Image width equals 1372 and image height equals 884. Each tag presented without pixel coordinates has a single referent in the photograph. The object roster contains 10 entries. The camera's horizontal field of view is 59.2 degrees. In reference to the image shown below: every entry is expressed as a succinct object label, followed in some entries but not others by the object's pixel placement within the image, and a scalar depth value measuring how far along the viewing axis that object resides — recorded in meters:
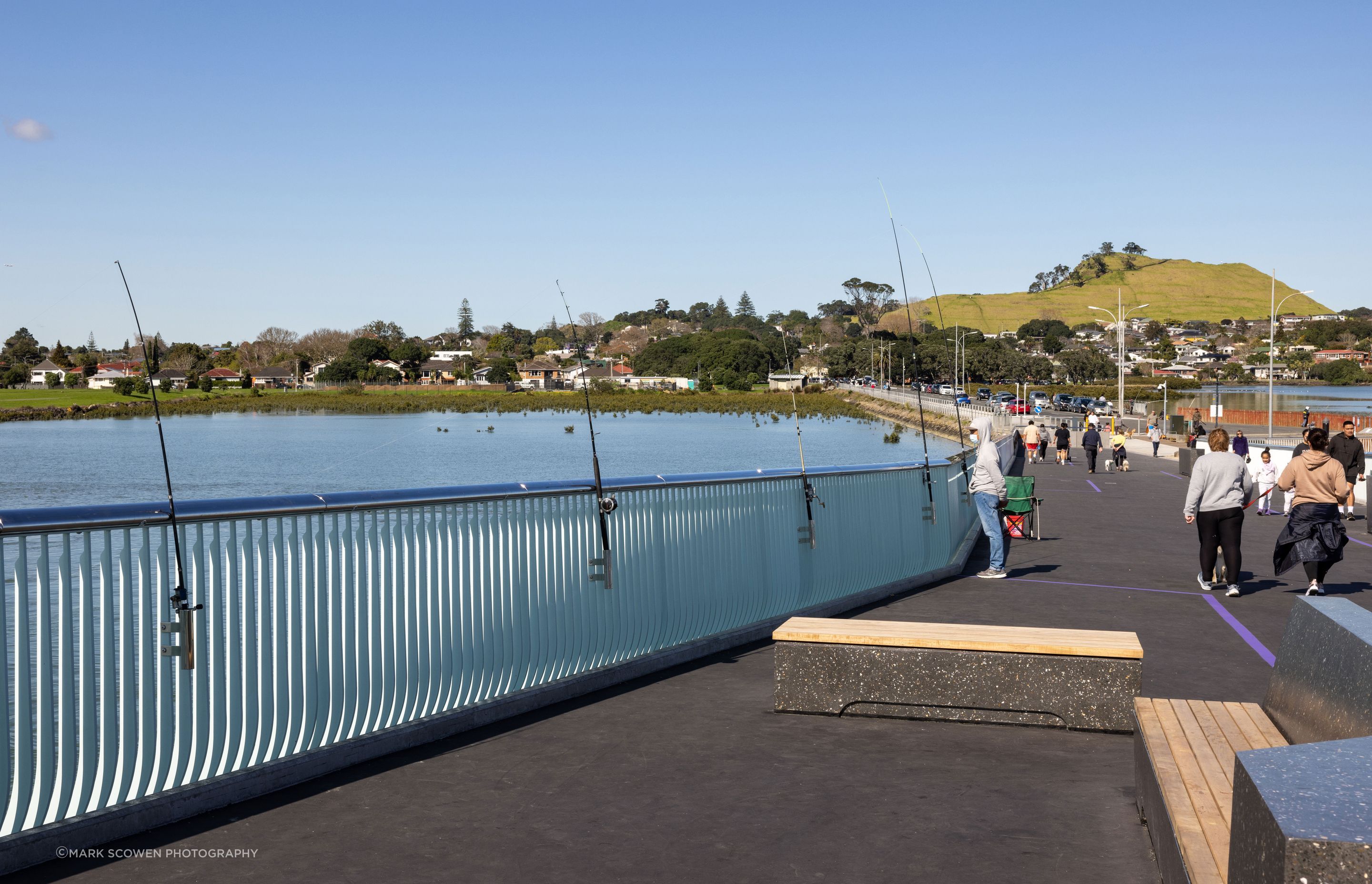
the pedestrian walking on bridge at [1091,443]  37.31
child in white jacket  25.08
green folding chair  18.23
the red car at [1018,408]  101.00
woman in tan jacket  12.48
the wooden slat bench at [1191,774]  3.59
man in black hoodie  21.61
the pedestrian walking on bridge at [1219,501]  12.89
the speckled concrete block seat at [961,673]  6.80
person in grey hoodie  13.80
